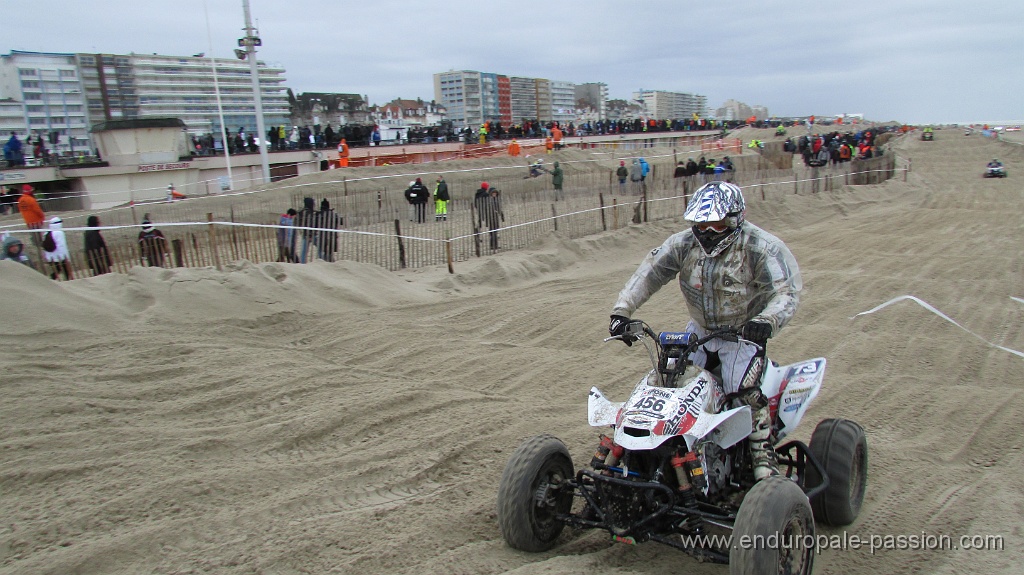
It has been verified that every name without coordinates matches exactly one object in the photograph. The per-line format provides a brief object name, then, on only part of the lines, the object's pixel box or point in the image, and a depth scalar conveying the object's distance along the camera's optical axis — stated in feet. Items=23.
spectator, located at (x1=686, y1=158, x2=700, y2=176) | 80.38
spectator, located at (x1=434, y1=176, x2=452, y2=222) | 56.84
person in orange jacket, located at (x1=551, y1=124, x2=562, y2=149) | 118.21
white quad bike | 11.16
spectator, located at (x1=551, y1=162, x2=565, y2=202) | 73.20
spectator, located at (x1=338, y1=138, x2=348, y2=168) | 90.73
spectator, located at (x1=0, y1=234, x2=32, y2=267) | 32.19
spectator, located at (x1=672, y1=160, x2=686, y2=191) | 75.93
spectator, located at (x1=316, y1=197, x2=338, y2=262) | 40.88
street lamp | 82.86
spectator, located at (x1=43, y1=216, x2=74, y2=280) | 34.01
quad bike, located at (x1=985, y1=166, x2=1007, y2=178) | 103.96
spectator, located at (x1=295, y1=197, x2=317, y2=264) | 40.68
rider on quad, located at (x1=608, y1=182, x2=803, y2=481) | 13.50
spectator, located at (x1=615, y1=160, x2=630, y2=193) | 82.79
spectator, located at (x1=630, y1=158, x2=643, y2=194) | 78.69
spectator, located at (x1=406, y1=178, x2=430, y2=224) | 60.54
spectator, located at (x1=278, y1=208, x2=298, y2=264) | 39.58
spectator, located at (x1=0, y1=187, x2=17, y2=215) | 67.56
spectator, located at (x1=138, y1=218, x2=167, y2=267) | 35.60
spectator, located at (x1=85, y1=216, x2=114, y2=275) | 34.12
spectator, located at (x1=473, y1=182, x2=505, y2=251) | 48.93
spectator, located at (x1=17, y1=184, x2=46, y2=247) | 41.57
